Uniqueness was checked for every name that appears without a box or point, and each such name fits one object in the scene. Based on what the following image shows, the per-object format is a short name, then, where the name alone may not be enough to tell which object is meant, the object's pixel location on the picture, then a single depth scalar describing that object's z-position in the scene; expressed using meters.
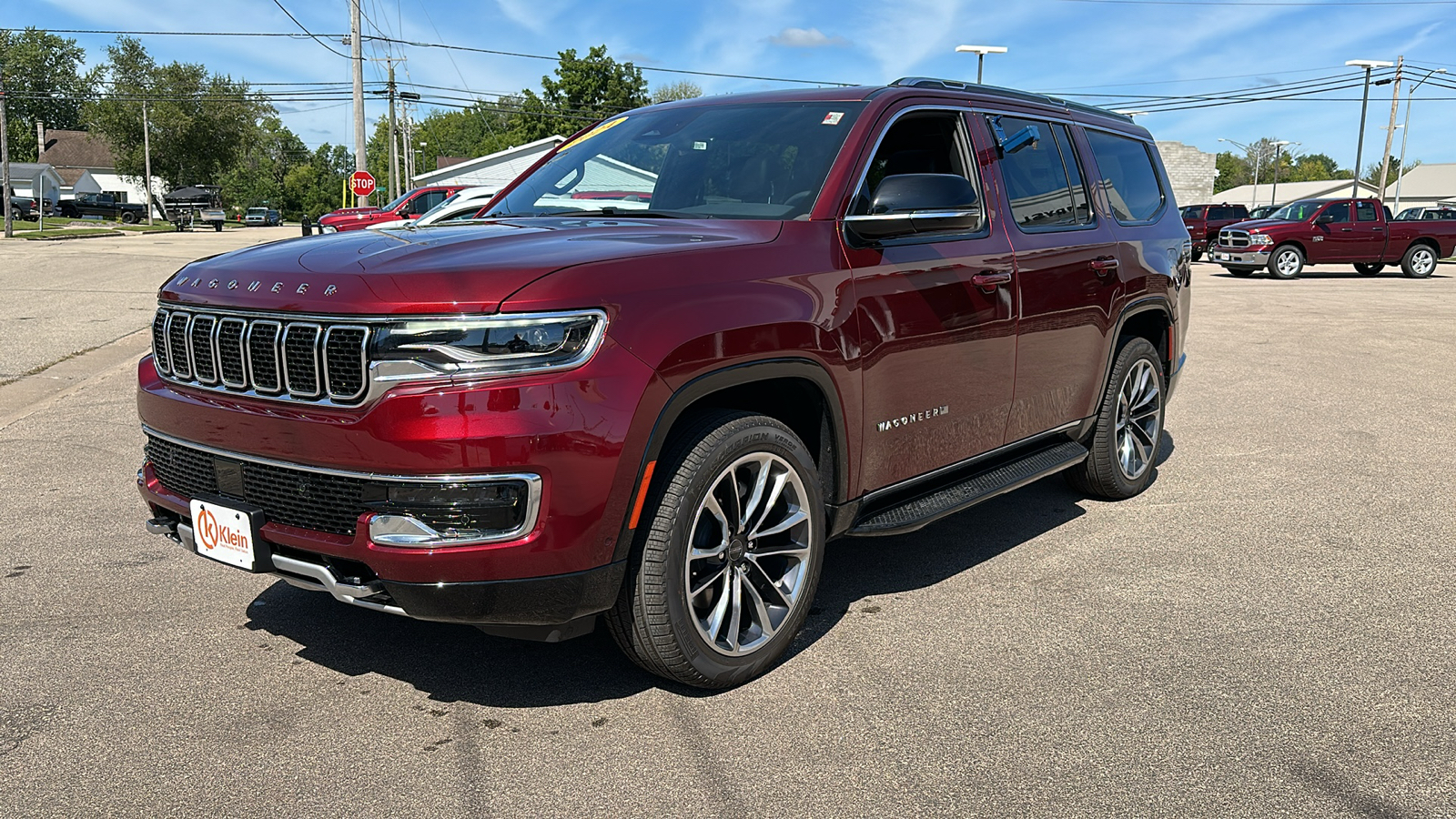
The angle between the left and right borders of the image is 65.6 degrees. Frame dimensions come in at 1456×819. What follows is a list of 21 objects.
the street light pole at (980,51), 41.22
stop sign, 32.56
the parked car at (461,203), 19.02
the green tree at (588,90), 75.69
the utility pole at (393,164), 57.44
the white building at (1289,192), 81.88
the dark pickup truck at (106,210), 74.69
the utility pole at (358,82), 31.33
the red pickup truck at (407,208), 26.83
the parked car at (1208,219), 34.97
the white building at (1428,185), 90.94
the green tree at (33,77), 105.00
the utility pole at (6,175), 45.66
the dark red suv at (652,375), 2.97
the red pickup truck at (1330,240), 25.55
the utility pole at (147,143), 71.44
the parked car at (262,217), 76.31
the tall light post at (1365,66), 44.66
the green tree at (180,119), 76.31
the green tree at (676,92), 89.65
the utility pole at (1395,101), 48.22
